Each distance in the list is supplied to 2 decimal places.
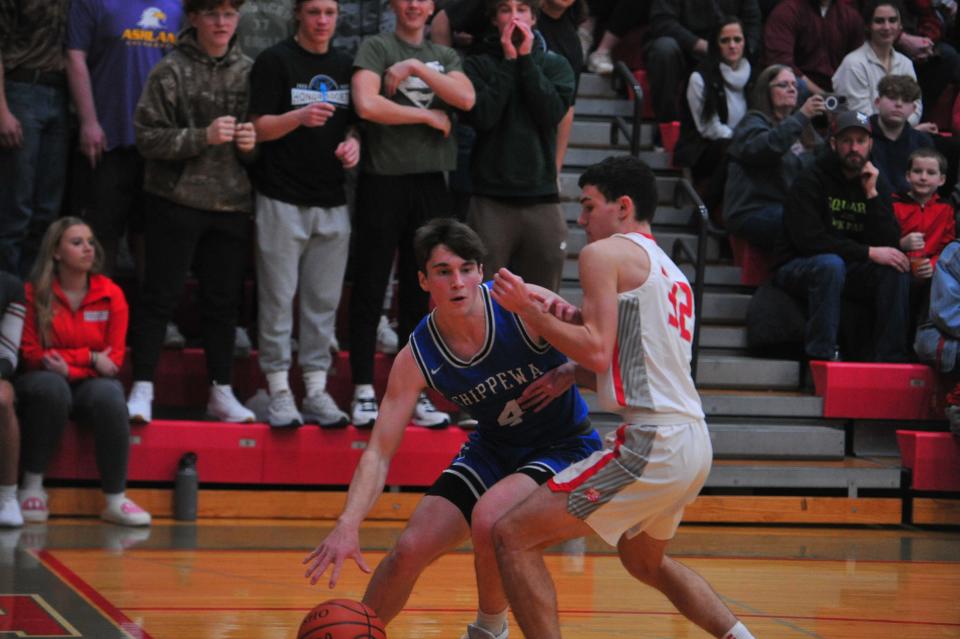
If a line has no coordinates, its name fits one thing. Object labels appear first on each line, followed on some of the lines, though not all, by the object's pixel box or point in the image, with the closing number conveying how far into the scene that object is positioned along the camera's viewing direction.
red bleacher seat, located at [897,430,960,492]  16.75
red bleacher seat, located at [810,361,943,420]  17.33
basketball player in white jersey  9.13
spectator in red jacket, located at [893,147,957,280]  18.16
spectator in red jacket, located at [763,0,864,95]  20.69
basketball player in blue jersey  9.82
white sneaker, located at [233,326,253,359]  16.83
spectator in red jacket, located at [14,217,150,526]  14.88
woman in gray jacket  18.23
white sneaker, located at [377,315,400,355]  16.89
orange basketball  8.67
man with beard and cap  17.44
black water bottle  15.41
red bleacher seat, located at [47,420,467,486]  15.59
